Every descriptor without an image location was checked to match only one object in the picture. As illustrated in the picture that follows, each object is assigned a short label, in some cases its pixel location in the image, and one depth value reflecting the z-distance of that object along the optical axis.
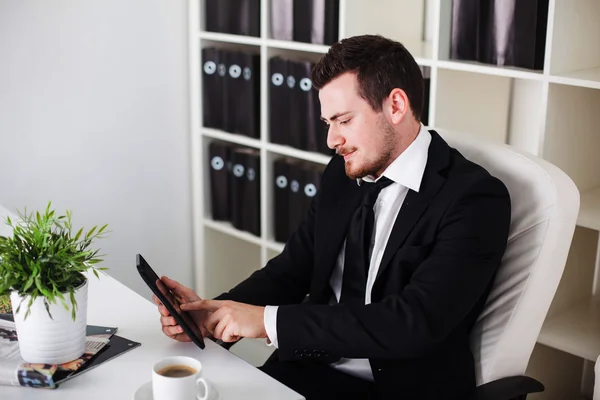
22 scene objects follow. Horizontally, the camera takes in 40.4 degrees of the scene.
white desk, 1.34
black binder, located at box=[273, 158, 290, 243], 2.92
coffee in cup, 1.32
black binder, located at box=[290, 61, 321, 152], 2.73
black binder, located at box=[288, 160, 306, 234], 2.87
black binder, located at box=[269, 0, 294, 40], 2.74
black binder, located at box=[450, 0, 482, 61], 2.27
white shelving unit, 2.16
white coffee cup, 1.25
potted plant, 1.37
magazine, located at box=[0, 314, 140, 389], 1.35
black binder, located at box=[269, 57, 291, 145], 2.81
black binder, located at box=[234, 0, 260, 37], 2.86
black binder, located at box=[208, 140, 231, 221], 3.11
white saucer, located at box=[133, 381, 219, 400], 1.30
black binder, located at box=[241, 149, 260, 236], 3.00
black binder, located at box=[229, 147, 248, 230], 3.05
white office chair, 1.58
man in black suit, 1.57
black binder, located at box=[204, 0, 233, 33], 2.95
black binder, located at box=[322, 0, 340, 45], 2.60
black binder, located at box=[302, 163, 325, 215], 2.81
